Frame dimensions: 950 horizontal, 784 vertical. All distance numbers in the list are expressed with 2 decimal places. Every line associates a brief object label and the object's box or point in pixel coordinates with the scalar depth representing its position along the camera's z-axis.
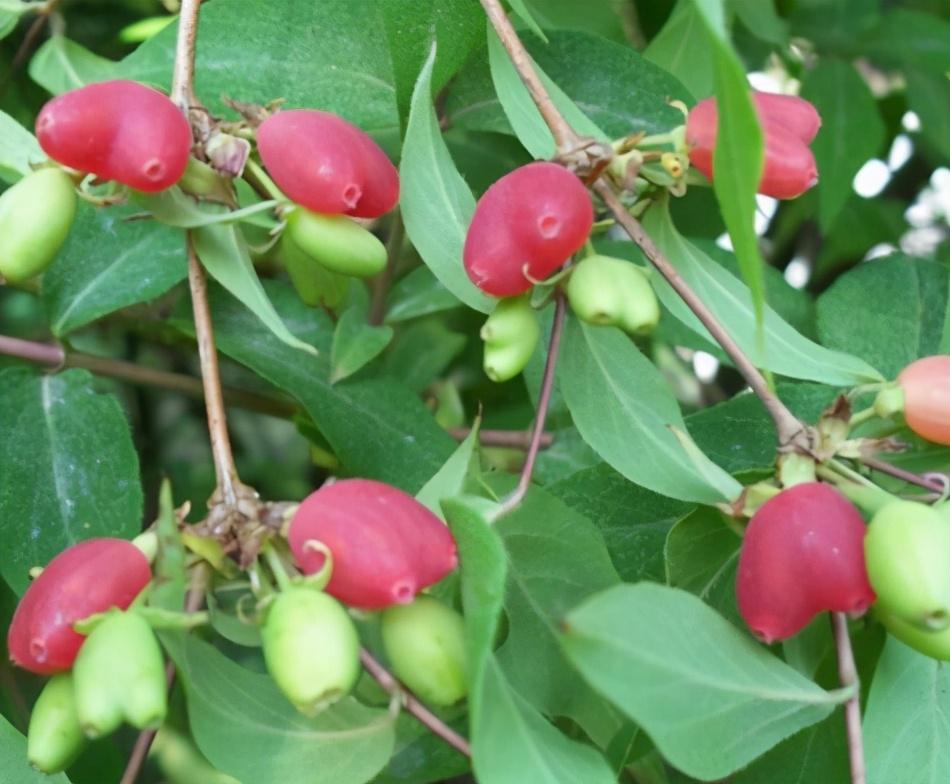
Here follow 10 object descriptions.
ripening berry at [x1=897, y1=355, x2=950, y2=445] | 0.24
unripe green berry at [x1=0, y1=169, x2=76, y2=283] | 0.23
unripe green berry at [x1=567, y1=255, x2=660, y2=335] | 0.23
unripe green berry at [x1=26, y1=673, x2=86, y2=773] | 0.22
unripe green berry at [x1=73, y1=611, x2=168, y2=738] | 0.22
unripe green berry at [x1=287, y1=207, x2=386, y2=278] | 0.24
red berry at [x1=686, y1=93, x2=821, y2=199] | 0.24
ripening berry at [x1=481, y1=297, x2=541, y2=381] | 0.23
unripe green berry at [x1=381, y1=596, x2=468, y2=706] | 0.22
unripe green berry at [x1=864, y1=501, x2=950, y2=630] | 0.22
